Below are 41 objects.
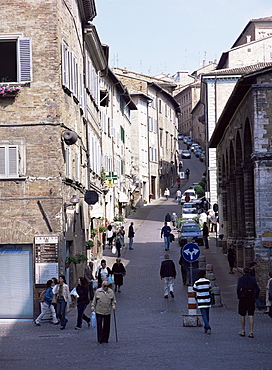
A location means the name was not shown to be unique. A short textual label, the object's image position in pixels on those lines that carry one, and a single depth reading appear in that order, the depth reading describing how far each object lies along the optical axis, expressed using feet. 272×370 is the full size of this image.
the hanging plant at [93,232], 109.70
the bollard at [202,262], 103.41
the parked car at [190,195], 234.79
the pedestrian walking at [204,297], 59.82
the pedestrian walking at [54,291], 69.77
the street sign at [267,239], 82.48
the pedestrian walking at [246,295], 58.38
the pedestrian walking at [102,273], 87.92
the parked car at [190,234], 137.84
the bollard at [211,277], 84.13
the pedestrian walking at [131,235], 139.72
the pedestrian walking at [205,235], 141.49
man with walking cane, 56.59
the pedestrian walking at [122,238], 141.94
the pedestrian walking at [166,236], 137.69
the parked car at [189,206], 203.27
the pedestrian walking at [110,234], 142.07
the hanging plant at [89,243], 99.54
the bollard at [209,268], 88.03
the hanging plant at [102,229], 133.12
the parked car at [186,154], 387.51
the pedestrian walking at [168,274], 86.12
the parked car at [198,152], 388.21
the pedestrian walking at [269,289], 66.98
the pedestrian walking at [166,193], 277.44
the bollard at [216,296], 79.61
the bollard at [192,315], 65.10
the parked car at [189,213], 193.61
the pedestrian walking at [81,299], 65.96
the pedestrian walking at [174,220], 185.98
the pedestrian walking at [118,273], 92.99
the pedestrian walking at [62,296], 68.54
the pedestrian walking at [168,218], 168.96
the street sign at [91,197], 88.74
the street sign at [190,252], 72.90
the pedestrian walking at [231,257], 107.55
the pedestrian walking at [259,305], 78.26
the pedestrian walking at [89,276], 83.56
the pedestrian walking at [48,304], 70.90
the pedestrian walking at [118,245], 128.64
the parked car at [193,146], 409.08
